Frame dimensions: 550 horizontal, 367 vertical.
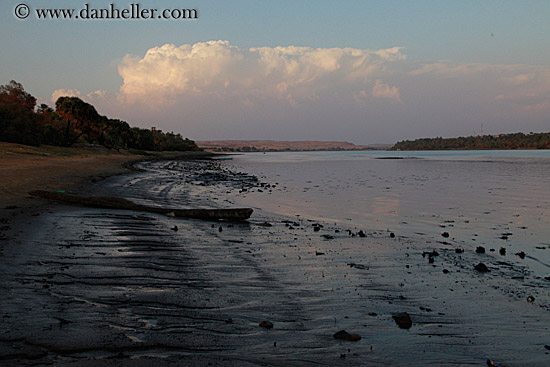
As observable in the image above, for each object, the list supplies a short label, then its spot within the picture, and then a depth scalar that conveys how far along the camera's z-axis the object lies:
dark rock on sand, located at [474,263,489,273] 10.12
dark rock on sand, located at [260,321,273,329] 6.14
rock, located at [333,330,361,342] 5.93
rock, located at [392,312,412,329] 6.47
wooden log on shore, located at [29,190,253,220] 16.56
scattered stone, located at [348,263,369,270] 10.21
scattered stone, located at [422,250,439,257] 11.49
